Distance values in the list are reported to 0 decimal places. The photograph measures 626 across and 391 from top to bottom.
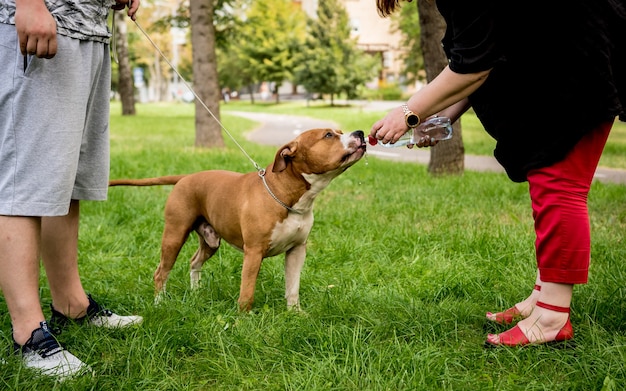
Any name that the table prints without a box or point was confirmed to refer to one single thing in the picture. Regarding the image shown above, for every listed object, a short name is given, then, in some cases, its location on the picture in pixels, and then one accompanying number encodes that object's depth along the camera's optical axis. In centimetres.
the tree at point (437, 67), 830
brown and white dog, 346
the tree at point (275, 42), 4453
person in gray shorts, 256
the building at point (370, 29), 5719
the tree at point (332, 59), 3984
